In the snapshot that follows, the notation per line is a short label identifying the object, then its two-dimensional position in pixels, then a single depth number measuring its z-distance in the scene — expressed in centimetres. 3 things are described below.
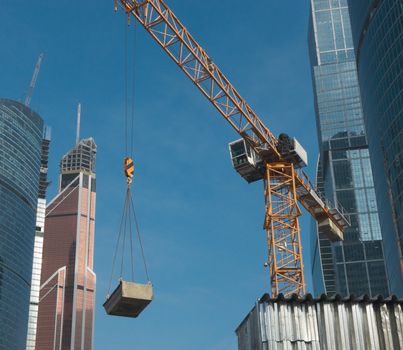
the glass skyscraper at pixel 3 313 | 19600
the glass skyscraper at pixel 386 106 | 9619
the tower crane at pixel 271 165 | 6412
